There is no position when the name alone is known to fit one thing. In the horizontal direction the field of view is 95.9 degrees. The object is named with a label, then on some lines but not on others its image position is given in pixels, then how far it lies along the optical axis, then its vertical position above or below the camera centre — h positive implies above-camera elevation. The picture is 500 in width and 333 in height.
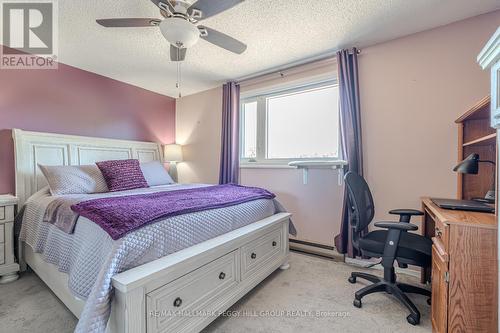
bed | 1.05 -0.63
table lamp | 3.75 +0.17
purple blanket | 1.19 -0.27
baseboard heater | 2.57 -1.01
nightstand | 2.05 -0.71
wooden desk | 1.07 -0.54
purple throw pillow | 2.48 -0.12
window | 2.75 +0.53
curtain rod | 2.59 +1.25
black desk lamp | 1.43 -0.01
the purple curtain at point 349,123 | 2.37 +0.44
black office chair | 1.52 -0.57
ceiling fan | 1.46 +1.01
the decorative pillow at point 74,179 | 2.15 -0.15
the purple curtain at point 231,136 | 3.32 +0.42
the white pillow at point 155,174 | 2.94 -0.13
